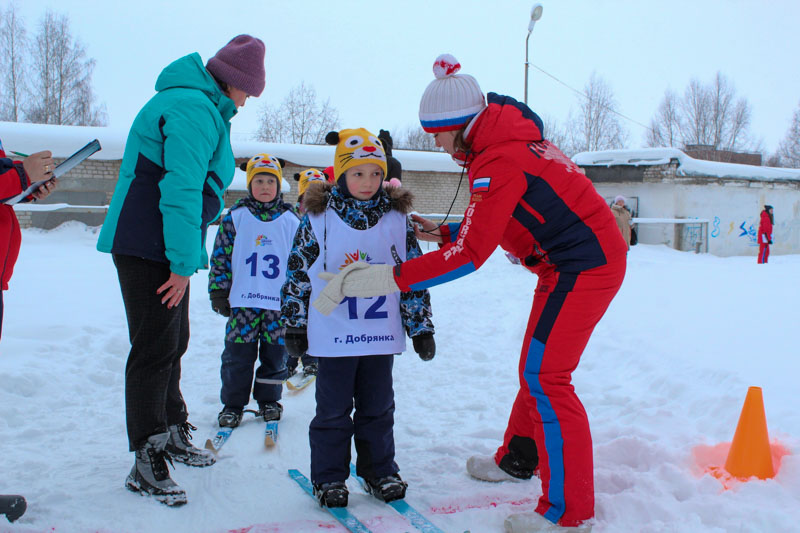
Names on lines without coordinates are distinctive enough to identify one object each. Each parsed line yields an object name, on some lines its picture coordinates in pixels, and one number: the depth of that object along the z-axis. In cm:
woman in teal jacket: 254
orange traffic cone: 263
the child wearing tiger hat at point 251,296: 402
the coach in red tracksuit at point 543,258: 235
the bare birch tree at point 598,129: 4294
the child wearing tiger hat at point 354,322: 272
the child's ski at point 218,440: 344
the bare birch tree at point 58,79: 3159
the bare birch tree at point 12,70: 3053
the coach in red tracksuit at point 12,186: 245
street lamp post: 1739
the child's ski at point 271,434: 356
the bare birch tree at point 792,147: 4359
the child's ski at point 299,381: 497
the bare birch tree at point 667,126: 4303
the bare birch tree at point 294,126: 3641
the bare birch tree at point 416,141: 4743
